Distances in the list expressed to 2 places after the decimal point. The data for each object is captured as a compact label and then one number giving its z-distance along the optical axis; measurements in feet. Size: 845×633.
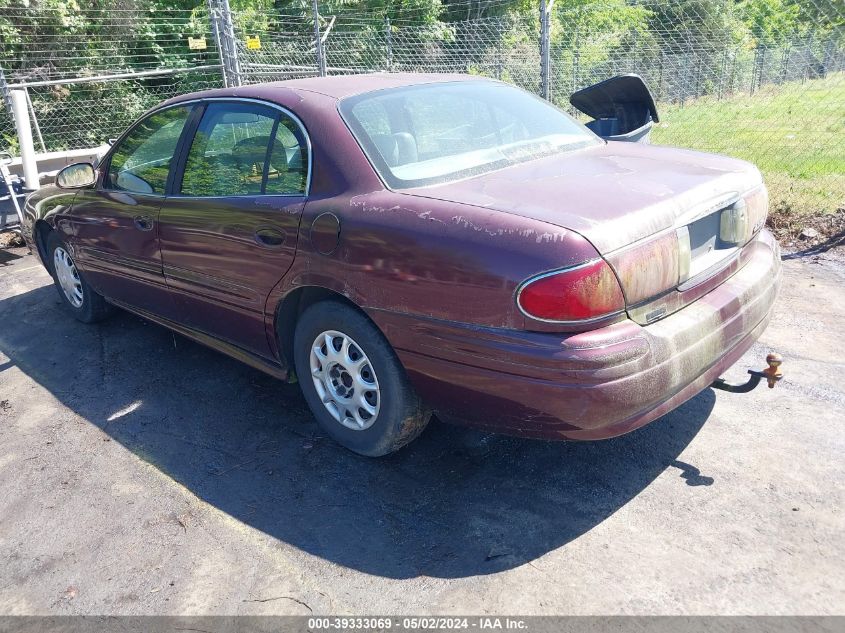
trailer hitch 9.76
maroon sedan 8.14
